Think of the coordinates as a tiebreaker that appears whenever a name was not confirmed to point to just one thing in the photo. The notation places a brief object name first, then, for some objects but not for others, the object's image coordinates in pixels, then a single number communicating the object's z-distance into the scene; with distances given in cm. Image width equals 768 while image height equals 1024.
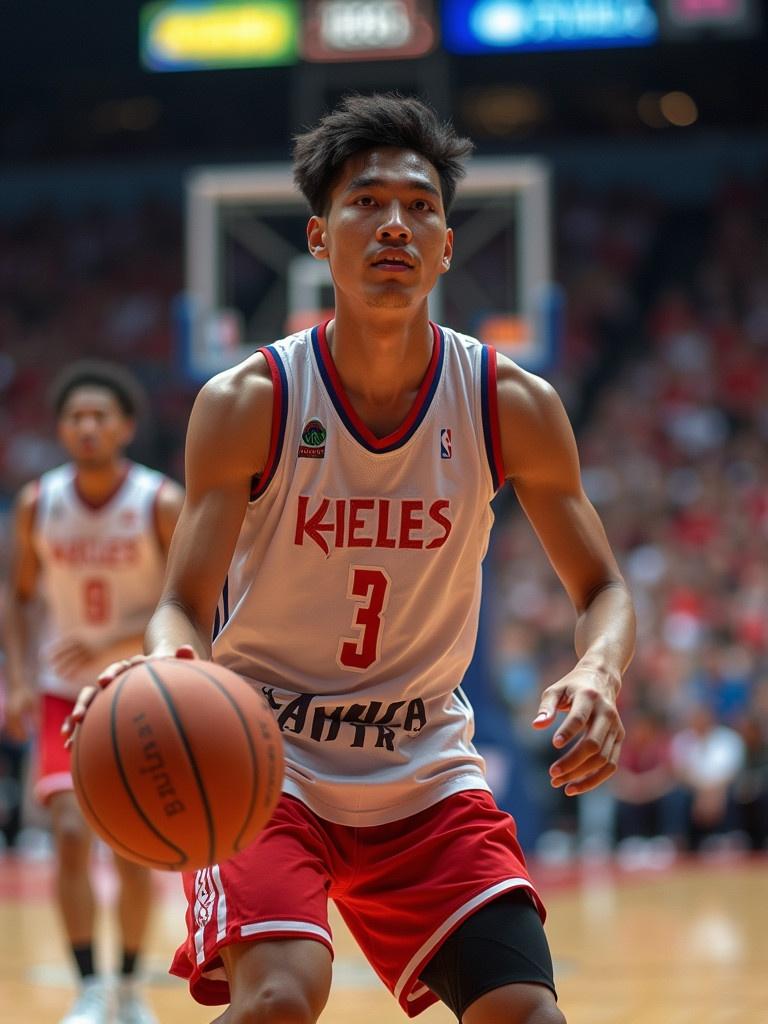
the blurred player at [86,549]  576
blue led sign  1212
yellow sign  1209
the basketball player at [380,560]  299
